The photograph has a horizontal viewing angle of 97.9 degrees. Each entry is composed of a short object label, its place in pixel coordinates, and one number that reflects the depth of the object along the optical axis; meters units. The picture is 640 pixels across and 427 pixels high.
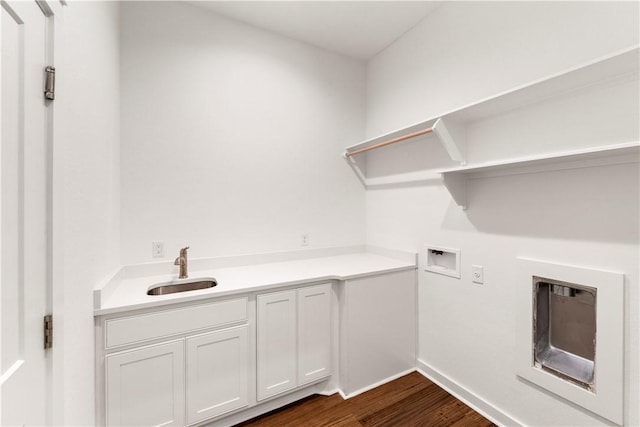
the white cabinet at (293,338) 1.76
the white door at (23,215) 0.72
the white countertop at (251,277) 1.46
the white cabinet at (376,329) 1.96
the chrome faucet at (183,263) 1.90
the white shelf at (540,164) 1.16
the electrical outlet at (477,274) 1.83
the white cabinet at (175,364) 1.39
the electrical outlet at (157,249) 1.94
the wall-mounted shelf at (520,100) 1.14
